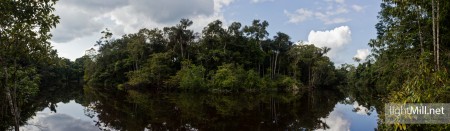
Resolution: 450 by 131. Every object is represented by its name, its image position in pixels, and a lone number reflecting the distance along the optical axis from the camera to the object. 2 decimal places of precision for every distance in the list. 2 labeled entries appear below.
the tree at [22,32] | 7.64
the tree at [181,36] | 58.12
